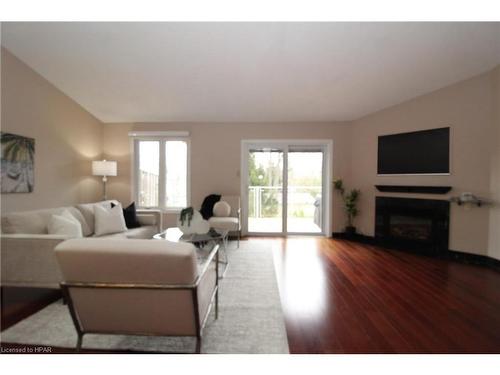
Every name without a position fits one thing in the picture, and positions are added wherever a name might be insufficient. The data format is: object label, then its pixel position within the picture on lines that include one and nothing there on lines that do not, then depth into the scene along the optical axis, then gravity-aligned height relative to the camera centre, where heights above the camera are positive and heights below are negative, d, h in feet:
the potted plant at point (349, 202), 14.01 -1.30
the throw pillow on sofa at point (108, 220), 9.38 -1.85
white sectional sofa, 6.25 -2.43
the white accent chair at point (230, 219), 11.98 -2.27
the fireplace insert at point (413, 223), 10.93 -2.28
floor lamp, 12.96 +0.73
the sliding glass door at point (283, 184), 15.14 -0.18
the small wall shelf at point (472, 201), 9.72 -0.78
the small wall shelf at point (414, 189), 10.73 -0.30
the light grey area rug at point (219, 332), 4.79 -3.76
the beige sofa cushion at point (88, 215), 9.48 -1.63
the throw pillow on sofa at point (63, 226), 6.98 -1.60
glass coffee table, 8.83 -2.43
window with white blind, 15.34 +0.56
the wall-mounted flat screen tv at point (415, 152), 10.89 +1.74
